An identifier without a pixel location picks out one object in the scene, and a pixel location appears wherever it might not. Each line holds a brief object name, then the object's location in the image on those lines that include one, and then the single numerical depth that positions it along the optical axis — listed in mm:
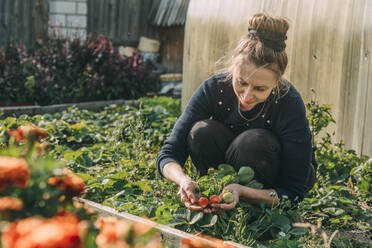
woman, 2180
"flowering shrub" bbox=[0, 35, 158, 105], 5902
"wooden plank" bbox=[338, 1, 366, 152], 3281
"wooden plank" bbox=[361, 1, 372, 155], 3197
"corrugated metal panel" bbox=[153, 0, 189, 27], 9609
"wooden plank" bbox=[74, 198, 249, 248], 1757
